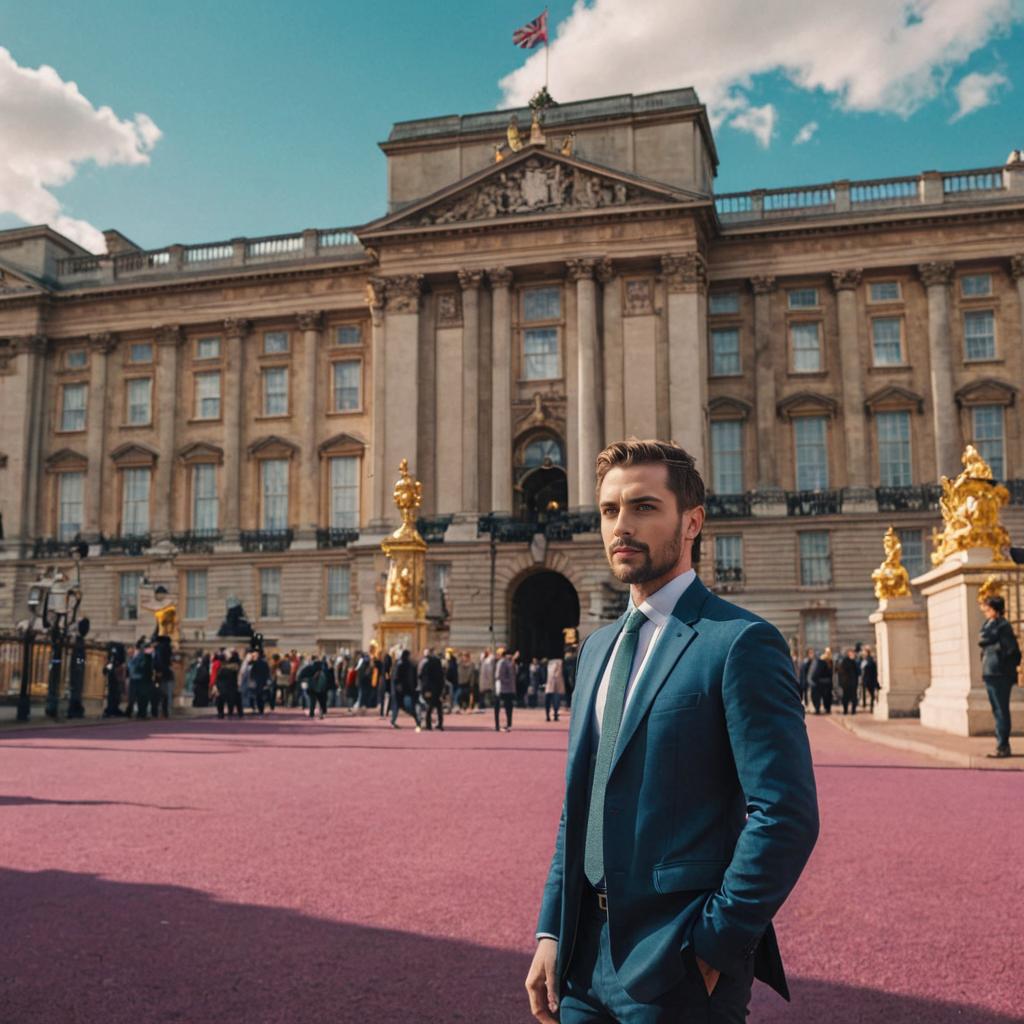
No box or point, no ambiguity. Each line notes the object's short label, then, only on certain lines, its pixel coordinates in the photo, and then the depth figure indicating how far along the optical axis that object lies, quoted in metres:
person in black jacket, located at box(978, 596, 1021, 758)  14.12
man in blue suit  2.54
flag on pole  48.22
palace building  44.78
